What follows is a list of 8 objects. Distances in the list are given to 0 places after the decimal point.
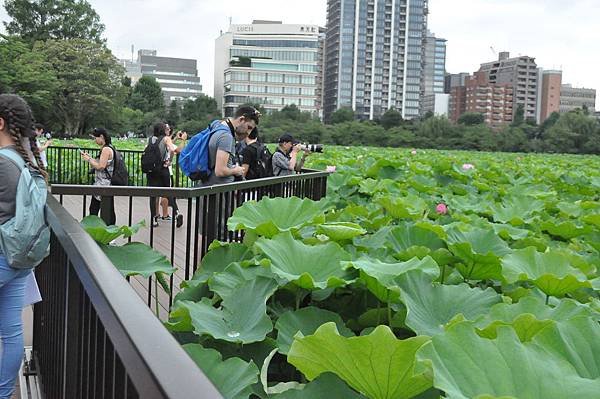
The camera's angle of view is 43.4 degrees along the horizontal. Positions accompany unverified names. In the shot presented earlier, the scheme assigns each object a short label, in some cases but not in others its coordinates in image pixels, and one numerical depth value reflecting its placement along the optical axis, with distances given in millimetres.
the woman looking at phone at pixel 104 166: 7688
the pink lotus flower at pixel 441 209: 4598
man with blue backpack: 4891
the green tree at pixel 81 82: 45062
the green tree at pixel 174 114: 59781
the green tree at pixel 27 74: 37750
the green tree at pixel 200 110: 61500
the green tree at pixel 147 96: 76188
